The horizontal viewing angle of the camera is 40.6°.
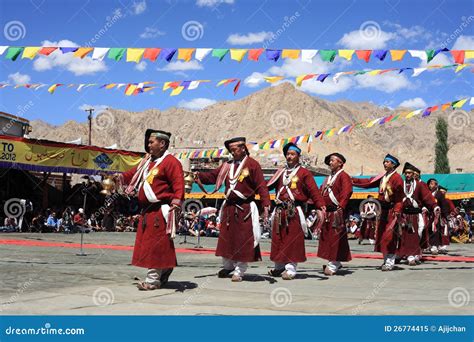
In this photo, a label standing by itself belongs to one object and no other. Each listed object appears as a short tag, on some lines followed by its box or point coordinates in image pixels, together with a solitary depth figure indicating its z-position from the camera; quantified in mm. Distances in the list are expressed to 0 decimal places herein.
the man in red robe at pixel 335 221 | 10703
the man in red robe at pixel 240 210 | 9383
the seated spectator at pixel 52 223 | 27267
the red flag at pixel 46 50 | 12984
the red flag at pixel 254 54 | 13234
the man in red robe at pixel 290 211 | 9859
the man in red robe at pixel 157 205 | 7992
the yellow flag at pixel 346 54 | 13111
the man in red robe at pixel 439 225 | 17125
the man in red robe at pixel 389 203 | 11578
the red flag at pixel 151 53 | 13117
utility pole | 59956
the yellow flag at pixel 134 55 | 13022
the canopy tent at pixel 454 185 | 29297
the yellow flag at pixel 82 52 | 13102
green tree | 93812
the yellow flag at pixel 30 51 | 12930
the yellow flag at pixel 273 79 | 14376
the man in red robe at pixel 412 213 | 12368
